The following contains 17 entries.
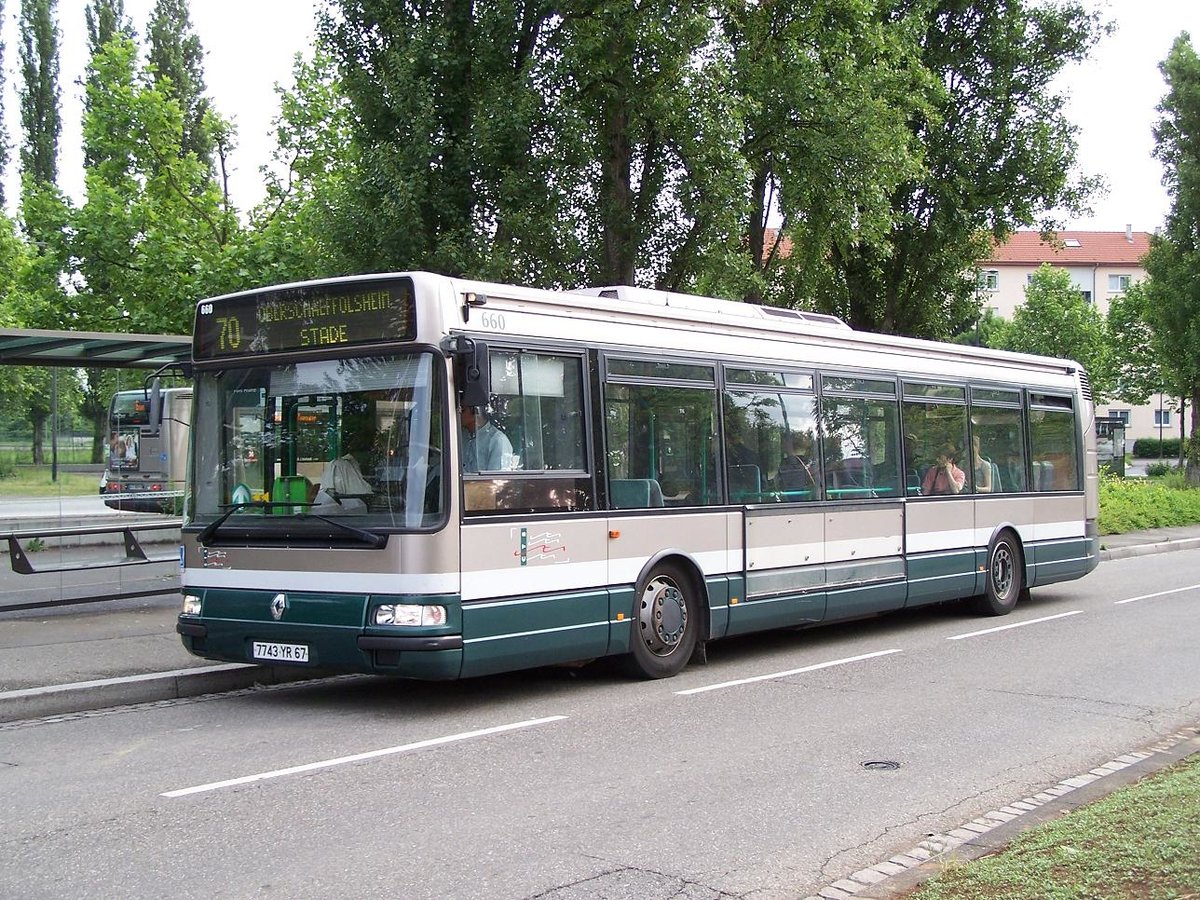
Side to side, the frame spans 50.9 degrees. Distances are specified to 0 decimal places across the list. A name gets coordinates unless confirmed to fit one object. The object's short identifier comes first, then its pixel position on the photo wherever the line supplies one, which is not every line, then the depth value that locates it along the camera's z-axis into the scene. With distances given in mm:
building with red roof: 101812
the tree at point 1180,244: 39062
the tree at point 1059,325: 70438
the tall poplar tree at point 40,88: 49562
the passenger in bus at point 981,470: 14859
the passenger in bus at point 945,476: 14023
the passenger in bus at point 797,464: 11922
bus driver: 8742
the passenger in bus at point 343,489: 8750
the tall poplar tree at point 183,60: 50406
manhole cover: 7338
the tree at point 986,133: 26312
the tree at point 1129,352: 72312
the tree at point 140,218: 24188
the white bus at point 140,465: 13883
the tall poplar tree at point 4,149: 47250
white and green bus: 8602
